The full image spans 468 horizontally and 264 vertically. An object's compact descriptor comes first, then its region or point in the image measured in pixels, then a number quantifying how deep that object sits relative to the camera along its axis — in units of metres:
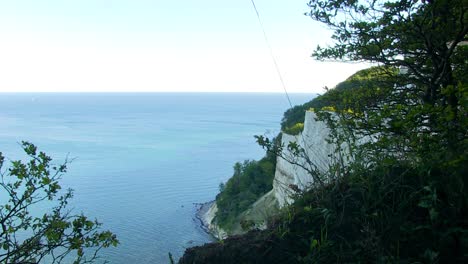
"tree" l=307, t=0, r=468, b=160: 4.12
